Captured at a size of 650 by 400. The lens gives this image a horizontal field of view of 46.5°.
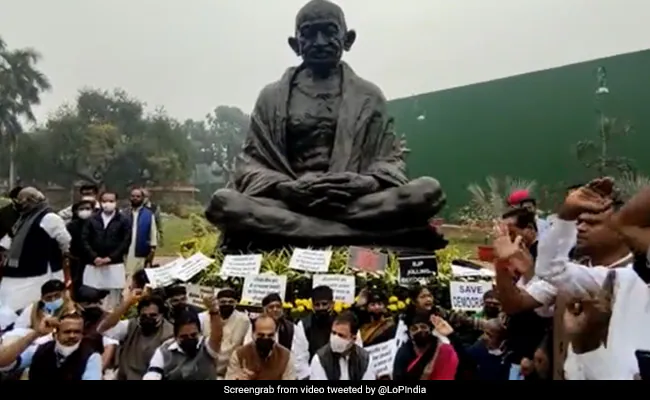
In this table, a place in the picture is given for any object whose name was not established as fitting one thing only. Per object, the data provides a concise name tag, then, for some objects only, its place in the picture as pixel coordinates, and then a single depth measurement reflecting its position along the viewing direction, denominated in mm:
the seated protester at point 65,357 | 3594
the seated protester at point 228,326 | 4043
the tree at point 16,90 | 24516
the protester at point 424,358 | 3756
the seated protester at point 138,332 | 4289
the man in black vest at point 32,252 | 5777
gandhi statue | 6148
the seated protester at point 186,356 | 3848
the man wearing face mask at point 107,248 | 6695
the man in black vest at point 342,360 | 3861
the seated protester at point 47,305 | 4695
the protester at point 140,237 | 7406
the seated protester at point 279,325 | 4242
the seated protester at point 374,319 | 4563
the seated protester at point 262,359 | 3729
